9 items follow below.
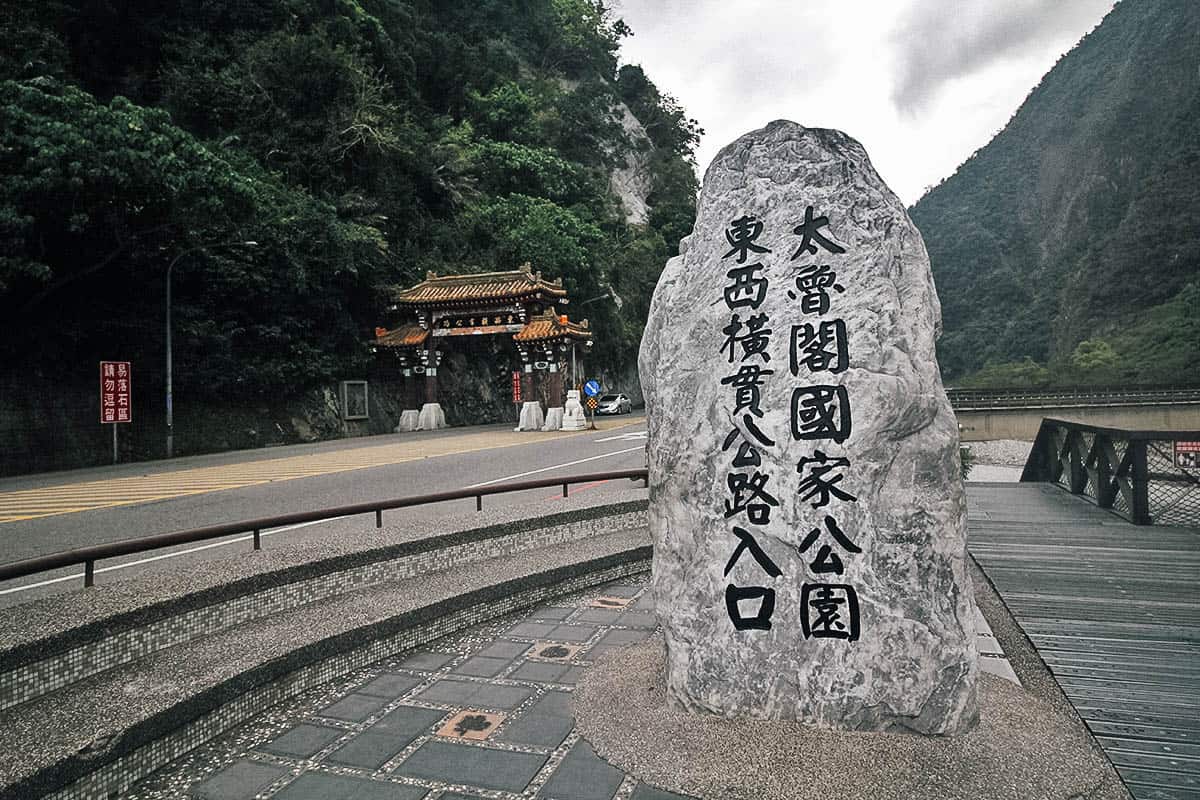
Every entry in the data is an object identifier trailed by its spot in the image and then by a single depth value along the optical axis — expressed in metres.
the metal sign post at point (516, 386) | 23.84
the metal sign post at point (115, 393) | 13.24
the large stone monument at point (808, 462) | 2.70
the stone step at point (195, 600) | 2.80
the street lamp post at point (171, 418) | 14.23
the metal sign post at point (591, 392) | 25.20
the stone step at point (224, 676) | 2.38
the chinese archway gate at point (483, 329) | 21.44
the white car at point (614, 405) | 33.25
